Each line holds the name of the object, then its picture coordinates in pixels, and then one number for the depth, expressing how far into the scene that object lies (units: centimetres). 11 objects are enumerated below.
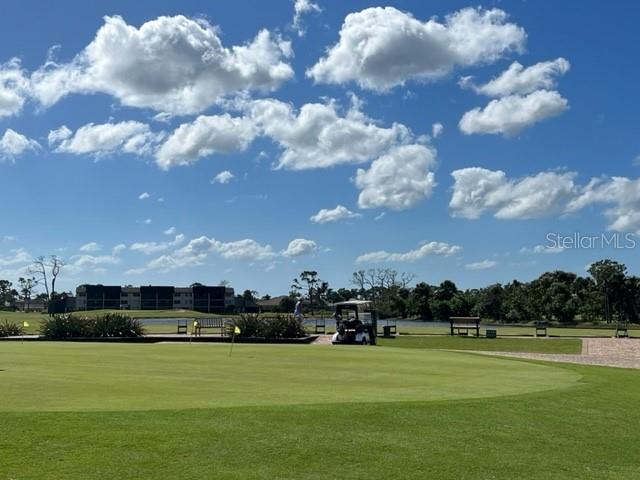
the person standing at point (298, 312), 3809
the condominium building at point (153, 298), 17138
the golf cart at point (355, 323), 3569
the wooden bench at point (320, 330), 4764
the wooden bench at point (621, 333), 5008
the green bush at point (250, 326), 3738
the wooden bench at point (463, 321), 4837
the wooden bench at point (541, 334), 4725
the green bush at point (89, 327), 3778
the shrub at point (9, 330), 3931
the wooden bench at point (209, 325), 4072
